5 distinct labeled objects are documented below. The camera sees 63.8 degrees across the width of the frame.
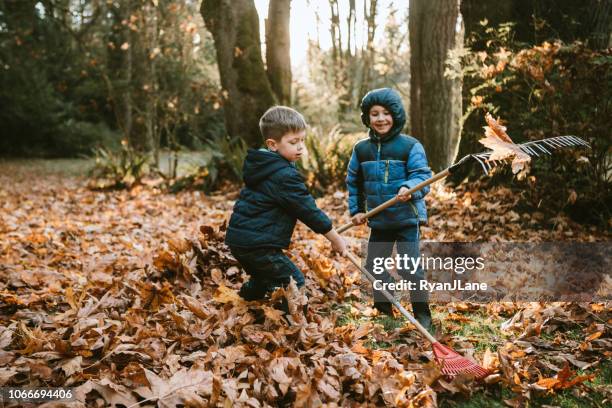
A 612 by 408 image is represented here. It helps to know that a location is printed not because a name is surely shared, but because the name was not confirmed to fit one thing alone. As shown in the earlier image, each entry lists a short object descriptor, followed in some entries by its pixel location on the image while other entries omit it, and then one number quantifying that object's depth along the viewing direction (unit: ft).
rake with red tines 8.32
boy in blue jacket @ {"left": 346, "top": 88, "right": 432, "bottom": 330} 11.03
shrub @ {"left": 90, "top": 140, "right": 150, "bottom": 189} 35.58
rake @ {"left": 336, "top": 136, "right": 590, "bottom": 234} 9.06
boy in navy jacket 9.82
